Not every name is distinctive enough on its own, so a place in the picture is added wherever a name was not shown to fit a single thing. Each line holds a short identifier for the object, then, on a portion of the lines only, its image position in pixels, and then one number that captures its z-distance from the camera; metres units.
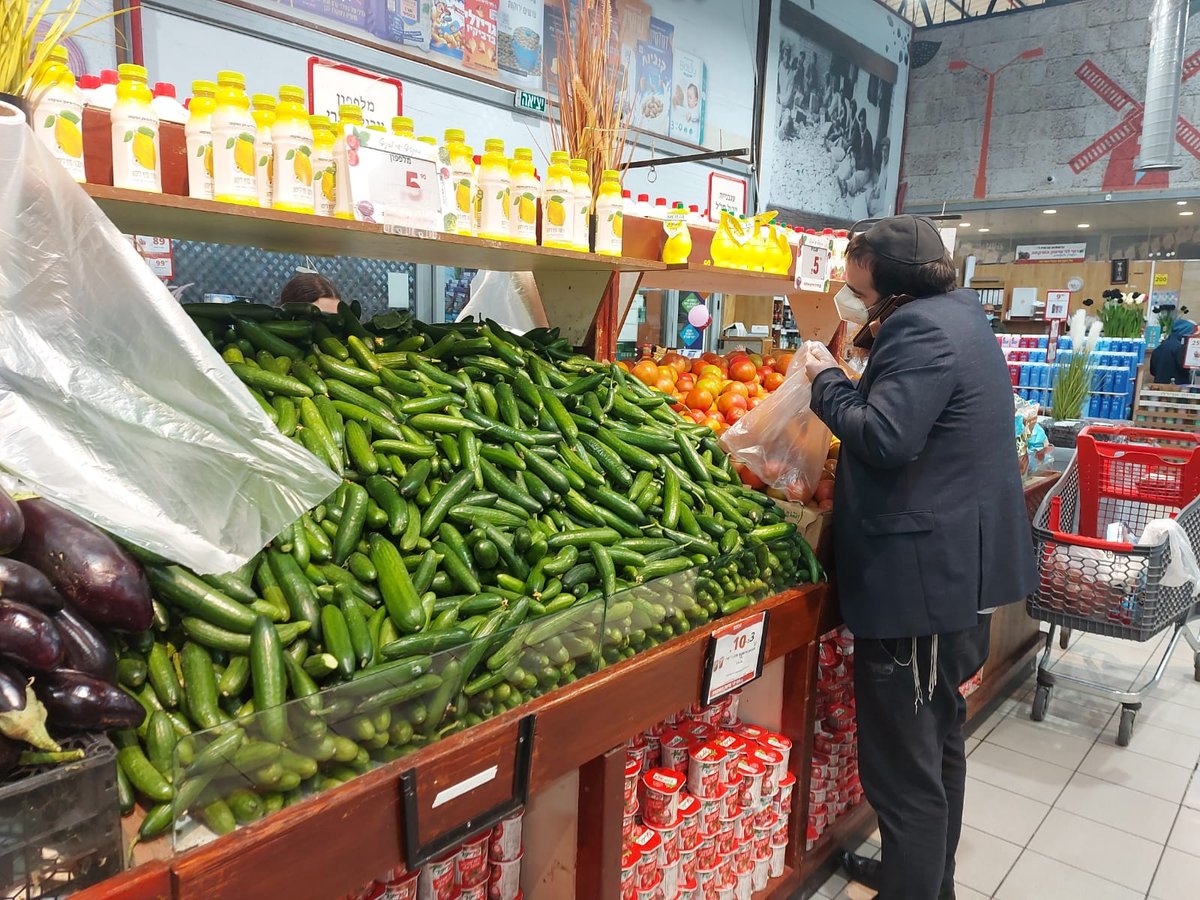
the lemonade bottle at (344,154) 1.59
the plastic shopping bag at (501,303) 3.35
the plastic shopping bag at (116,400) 1.19
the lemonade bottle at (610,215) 2.23
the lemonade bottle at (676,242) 2.56
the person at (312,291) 3.44
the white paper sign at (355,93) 2.06
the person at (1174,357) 7.94
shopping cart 2.92
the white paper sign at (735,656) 1.82
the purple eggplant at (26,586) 0.96
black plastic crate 0.86
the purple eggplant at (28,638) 0.91
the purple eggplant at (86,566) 1.06
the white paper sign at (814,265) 2.83
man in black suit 1.85
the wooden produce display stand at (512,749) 1.08
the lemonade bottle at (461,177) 1.82
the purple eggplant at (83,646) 1.02
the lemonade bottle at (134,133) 1.39
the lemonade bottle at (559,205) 2.06
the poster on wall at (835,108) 8.31
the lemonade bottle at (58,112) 1.34
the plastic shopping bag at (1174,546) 2.88
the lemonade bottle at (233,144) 1.46
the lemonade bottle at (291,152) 1.53
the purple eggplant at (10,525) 1.00
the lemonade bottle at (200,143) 1.46
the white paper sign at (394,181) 1.60
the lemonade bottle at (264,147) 1.53
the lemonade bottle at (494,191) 1.91
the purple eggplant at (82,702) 0.96
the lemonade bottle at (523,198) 1.97
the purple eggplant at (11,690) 0.88
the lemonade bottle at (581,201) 2.10
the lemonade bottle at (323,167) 1.58
